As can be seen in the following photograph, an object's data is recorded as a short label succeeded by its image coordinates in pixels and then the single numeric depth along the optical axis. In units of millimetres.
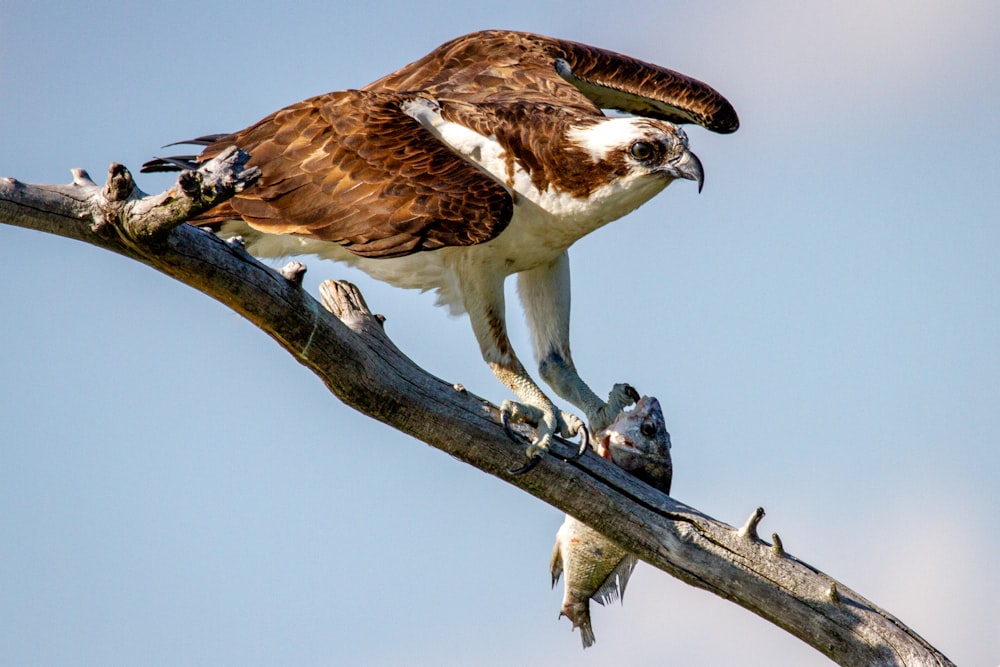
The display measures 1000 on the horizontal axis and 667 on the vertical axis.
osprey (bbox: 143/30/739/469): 13828
